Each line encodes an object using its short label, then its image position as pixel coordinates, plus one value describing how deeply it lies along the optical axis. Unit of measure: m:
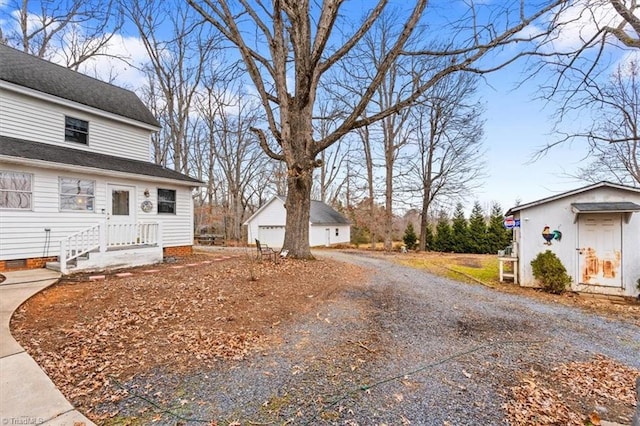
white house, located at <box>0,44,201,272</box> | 8.02
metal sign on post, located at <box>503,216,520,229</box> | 9.76
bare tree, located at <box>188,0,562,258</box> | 8.53
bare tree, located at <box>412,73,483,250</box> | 19.61
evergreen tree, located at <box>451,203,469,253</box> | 23.56
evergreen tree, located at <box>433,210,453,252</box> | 24.16
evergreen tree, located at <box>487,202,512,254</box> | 22.47
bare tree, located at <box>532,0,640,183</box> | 5.50
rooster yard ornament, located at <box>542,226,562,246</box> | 9.09
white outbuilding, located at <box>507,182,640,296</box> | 8.50
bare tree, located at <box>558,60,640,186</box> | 6.58
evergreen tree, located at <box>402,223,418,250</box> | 25.50
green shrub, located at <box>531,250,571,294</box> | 8.72
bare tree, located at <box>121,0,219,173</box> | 16.20
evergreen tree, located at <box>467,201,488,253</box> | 23.14
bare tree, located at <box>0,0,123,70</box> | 15.27
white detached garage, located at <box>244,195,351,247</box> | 23.84
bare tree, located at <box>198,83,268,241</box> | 24.06
